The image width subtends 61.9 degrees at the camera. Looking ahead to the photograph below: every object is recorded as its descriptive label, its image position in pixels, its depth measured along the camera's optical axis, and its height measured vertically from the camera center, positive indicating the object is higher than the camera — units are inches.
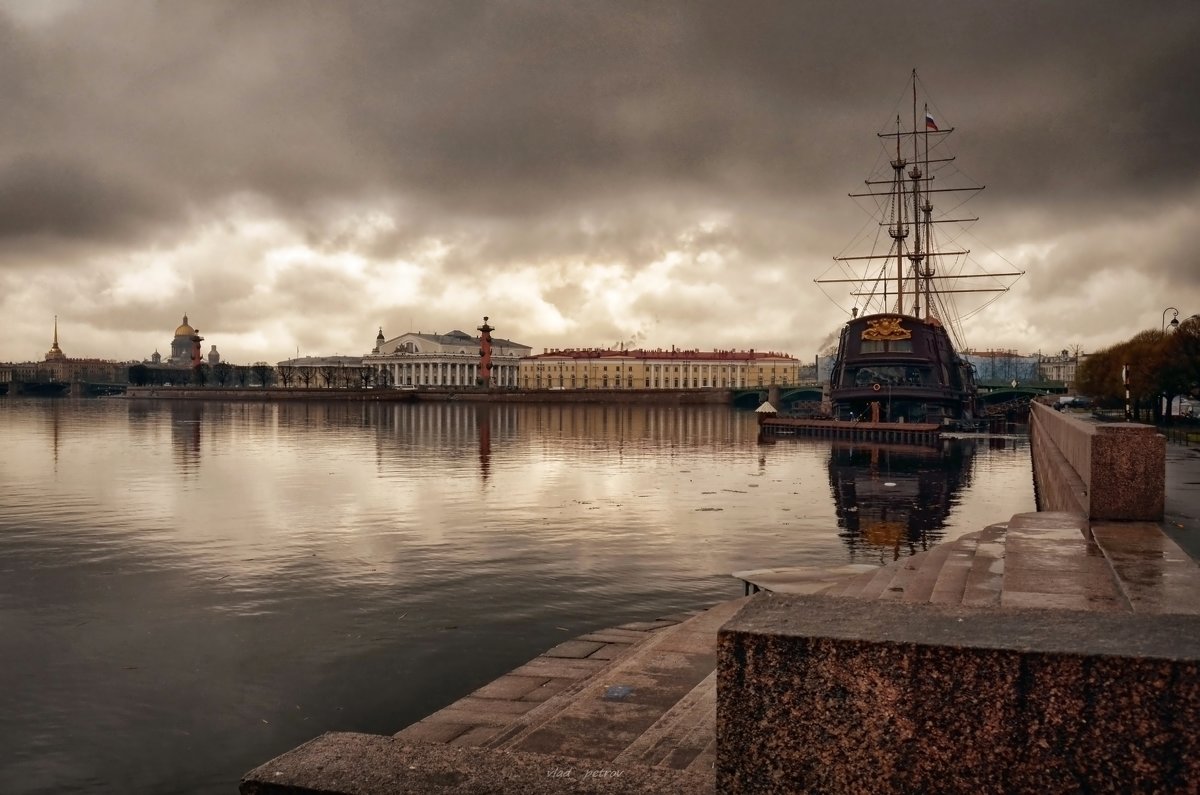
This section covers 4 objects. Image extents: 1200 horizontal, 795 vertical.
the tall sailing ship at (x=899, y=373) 3002.0 +38.8
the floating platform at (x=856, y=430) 2679.6 -130.5
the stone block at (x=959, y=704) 133.3 -44.3
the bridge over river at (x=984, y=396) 4352.9 -66.0
